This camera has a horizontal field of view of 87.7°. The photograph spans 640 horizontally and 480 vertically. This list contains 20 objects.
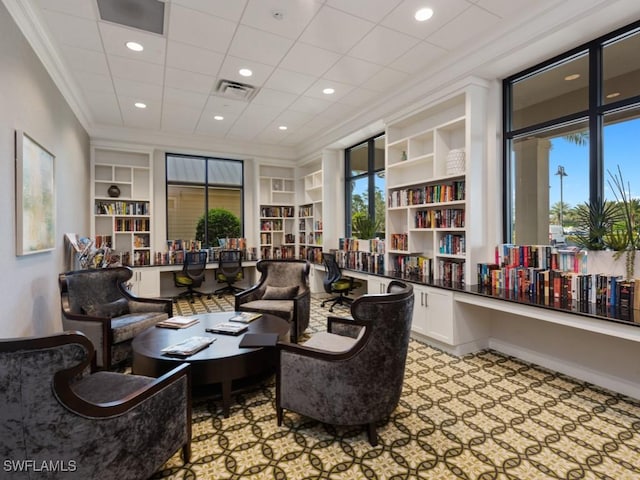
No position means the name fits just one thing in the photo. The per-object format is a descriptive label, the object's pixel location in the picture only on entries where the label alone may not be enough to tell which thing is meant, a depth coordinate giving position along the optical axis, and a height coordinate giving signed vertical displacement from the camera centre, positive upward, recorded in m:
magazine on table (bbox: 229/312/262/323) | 3.28 -0.79
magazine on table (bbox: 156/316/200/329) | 3.13 -0.80
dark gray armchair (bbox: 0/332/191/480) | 1.28 -0.79
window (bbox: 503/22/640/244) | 2.88 +0.99
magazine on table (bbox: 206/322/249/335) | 2.92 -0.81
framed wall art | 2.68 +0.39
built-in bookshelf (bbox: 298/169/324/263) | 6.96 +0.42
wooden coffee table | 2.37 -0.88
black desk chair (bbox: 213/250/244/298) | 6.66 -0.58
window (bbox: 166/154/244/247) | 7.05 +0.90
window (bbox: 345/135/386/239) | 5.76 +0.92
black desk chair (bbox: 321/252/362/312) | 5.41 -0.71
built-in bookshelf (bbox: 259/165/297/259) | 7.61 +0.60
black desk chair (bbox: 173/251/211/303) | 6.29 -0.60
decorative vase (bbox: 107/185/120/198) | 6.23 +0.91
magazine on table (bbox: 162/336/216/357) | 2.45 -0.82
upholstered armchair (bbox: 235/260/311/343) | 3.93 -0.71
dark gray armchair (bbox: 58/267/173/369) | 3.06 -0.74
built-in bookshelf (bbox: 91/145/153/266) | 6.17 +0.71
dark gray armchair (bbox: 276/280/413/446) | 1.97 -0.82
